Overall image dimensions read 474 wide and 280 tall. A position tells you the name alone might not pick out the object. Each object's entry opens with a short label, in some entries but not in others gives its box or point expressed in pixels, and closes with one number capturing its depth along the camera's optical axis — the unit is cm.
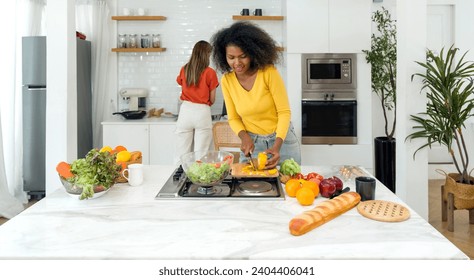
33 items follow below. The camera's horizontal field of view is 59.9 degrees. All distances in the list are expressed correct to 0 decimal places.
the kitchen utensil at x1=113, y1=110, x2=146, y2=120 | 489
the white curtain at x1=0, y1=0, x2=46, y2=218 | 422
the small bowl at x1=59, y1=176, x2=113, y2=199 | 163
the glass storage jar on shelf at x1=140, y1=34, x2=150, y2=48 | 517
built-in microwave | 471
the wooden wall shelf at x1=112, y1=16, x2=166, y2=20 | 507
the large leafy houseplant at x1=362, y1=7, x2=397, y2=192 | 457
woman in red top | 407
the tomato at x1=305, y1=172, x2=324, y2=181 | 175
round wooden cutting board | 137
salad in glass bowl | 164
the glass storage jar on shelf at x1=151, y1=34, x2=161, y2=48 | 517
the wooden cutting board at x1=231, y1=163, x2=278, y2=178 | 189
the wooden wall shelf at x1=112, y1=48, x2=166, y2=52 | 505
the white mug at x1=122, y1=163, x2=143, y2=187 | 187
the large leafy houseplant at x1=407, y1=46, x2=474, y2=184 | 317
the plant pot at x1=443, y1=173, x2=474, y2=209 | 344
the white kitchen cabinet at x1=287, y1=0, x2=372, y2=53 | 465
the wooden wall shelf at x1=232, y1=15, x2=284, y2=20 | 504
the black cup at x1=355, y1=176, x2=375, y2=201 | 161
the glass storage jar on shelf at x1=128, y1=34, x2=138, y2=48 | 512
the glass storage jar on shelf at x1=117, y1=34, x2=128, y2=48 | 513
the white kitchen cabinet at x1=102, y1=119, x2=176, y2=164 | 474
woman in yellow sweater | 235
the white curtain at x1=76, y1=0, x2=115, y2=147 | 504
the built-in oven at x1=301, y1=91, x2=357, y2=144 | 474
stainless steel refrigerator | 435
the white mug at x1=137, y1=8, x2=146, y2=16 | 513
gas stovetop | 164
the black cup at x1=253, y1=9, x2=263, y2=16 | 511
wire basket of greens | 162
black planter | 460
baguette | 125
